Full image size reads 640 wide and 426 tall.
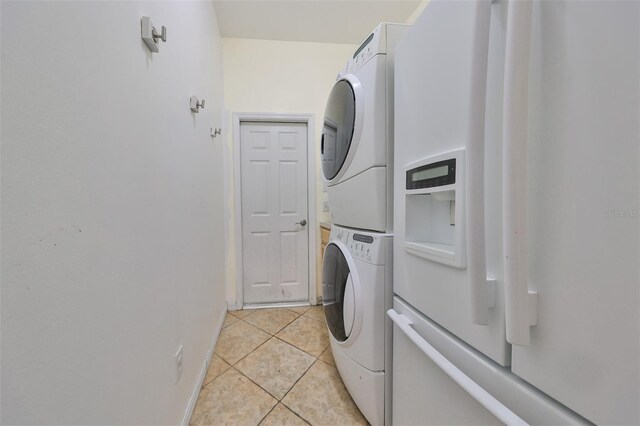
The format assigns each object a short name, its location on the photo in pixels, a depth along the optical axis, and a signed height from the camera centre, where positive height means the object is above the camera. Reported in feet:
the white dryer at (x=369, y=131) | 3.02 +1.10
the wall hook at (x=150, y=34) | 2.48 +1.99
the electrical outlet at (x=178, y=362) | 3.22 -2.21
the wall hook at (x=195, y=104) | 4.13 +1.96
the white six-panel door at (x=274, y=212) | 7.86 -0.12
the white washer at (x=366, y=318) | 3.03 -1.59
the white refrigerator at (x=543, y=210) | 0.96 -0.01
